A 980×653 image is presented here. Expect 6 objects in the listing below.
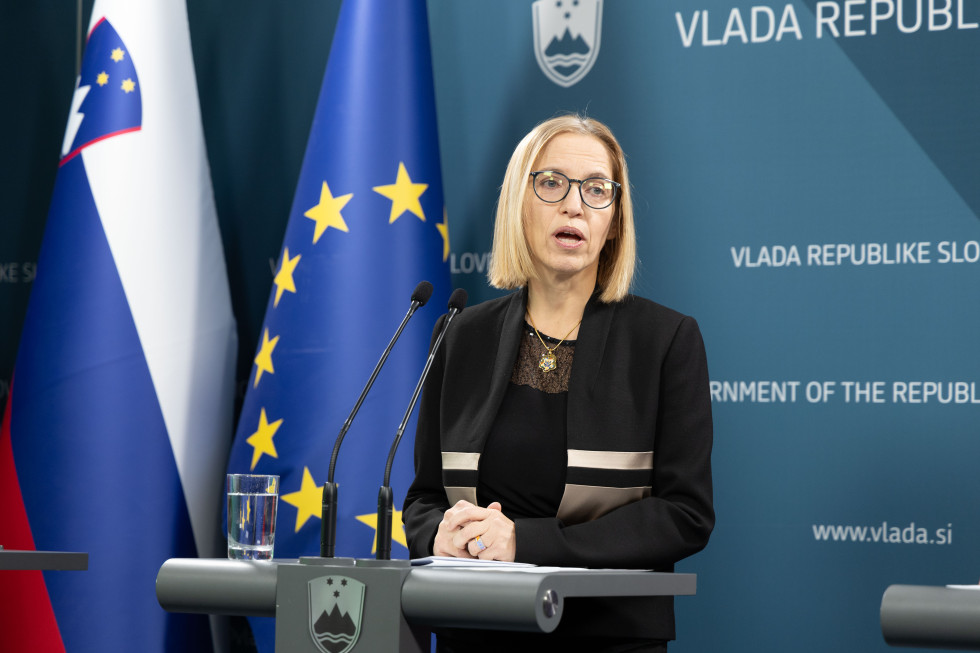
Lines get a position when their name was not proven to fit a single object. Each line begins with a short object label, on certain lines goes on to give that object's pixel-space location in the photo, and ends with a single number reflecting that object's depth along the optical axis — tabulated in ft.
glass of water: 15.19
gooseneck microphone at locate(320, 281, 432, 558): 14.75
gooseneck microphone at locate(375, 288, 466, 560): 14.65
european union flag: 18.09
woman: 15.47
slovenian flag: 18.25
